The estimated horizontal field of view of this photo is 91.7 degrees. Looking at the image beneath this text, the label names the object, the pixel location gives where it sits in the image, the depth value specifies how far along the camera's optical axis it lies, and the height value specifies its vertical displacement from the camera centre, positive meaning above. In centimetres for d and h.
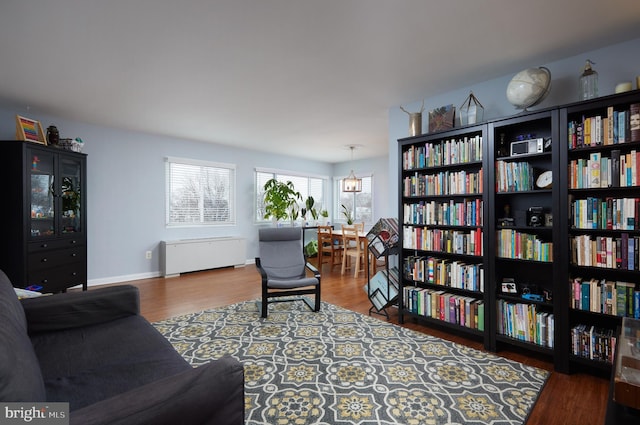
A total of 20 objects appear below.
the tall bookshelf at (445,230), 280 -18
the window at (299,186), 679 +67
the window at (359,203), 758 +26
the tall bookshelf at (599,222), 211 -7
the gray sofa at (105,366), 87 -61
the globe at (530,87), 246 +101
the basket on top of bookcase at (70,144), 409 +93
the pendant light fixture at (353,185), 603 +54
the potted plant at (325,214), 783 -3
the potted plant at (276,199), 654 +30
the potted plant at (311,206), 744 +17
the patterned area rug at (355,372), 180 -116
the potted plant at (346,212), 766 +2
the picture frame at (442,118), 305 +95
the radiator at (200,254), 532 -75
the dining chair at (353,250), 545 -62
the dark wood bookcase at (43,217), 354 -4
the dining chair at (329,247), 603 -68
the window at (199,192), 562 +40
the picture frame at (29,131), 360 +100
